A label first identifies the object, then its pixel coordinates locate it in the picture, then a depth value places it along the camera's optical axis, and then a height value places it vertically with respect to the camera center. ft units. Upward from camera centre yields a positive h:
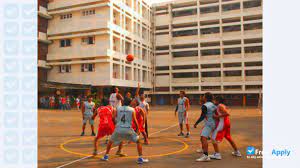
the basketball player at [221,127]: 23.41 -3.46
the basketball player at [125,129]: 21.79 -3.28
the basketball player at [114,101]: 36.27 -1.53
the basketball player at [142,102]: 34.53 -1.62
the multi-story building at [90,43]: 117.50 +22.56
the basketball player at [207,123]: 22.89 -3.07
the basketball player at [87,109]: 37.64 -2.76
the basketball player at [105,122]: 24.90 -3.17
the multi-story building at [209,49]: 153.58 +25.18
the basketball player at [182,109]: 36.29 -2.73
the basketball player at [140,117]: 28.73 -3.03
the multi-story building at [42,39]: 123.13 +24.44
